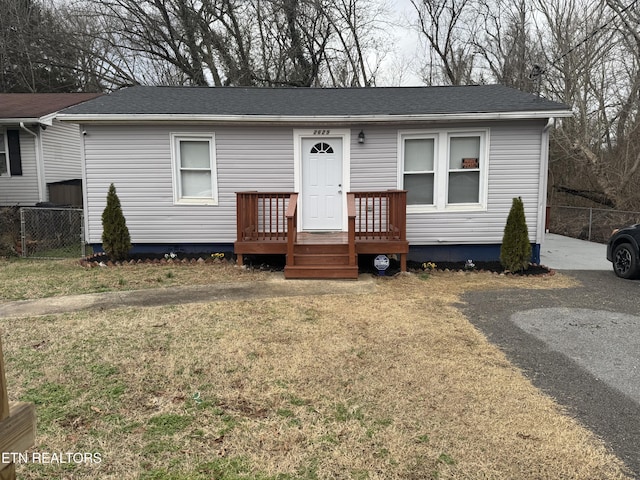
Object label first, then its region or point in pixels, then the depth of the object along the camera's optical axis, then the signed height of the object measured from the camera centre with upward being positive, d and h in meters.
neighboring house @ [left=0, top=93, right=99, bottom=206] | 11.73 +1.29
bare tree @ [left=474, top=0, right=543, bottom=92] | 18.19 +6.94
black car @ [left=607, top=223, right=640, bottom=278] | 7.03 -0.78
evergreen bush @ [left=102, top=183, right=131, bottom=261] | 8.03 -0.43
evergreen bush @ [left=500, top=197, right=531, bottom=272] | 7.42 -0.62
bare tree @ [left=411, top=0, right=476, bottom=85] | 22.31 +8.02
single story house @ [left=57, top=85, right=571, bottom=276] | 8.05 +0.71
